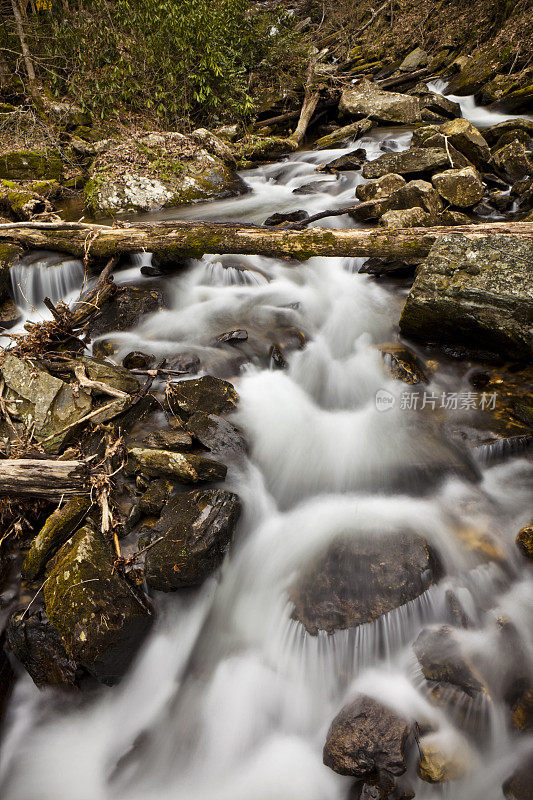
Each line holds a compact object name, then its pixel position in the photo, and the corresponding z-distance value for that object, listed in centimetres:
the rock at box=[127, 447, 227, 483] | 340
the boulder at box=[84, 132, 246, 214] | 935
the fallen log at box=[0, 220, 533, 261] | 537
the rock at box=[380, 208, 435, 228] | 640
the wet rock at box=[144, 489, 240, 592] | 290
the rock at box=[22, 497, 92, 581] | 294
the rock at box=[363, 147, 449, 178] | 819
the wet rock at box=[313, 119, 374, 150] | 1252
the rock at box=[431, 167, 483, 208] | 730
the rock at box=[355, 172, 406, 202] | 799
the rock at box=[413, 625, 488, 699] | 244
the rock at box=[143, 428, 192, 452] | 371
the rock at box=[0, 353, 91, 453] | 371
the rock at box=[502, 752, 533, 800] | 207
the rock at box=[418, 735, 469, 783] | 215
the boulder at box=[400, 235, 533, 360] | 405
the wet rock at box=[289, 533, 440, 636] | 279
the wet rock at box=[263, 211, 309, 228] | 771
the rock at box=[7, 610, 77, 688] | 262
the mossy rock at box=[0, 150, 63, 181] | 1035
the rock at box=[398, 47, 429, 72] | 1653
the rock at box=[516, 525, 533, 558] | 293
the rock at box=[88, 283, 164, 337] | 557
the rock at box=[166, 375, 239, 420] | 406
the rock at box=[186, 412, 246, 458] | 381
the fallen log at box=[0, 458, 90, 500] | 311
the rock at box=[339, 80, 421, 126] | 1274
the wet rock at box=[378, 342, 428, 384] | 454
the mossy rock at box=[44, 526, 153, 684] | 253
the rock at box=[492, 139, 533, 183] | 812
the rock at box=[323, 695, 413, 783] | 217
